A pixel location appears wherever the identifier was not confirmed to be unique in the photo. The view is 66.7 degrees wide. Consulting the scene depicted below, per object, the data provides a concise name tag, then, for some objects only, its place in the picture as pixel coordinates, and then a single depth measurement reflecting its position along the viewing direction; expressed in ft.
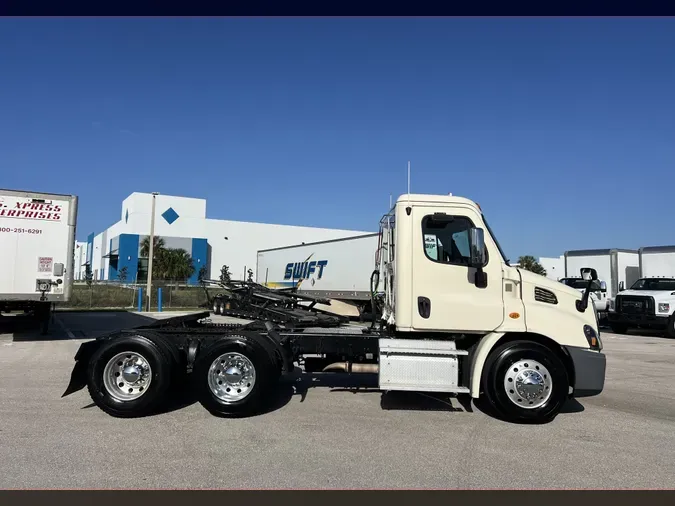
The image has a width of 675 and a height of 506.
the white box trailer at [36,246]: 41.04
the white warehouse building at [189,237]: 213.46
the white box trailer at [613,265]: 76.02
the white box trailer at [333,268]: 75.41
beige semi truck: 20.27
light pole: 95.45
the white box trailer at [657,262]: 67.26
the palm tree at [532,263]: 195.52
